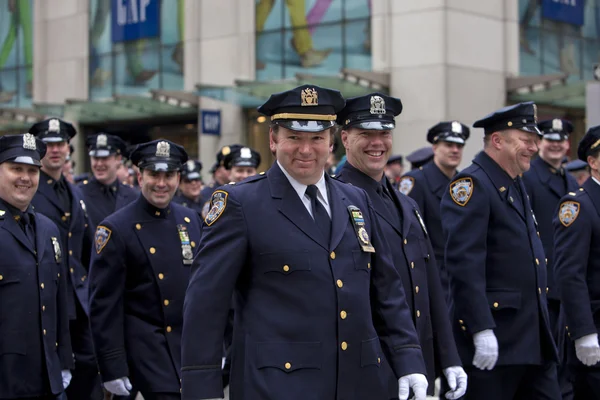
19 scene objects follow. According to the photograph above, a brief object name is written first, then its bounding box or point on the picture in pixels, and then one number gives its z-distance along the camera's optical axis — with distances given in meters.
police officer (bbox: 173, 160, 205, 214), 13.89
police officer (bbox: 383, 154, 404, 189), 15.49
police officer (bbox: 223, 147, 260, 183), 12.31
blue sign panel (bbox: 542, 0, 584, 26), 26.55
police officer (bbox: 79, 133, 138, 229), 10.96
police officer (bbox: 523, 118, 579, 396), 9.30
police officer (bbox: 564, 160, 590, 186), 13.76
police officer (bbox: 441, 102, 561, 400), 6.83
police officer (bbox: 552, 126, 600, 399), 7.27
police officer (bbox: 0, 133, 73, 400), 7.03
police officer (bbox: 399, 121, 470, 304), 9.70
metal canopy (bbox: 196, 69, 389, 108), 23.47
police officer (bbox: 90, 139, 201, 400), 7.27
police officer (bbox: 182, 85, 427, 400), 4.60
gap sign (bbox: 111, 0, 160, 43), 30.00
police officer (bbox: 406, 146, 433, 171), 12.33
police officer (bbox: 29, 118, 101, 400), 8.58
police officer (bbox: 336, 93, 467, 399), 6.04
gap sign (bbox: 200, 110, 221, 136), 27.16
